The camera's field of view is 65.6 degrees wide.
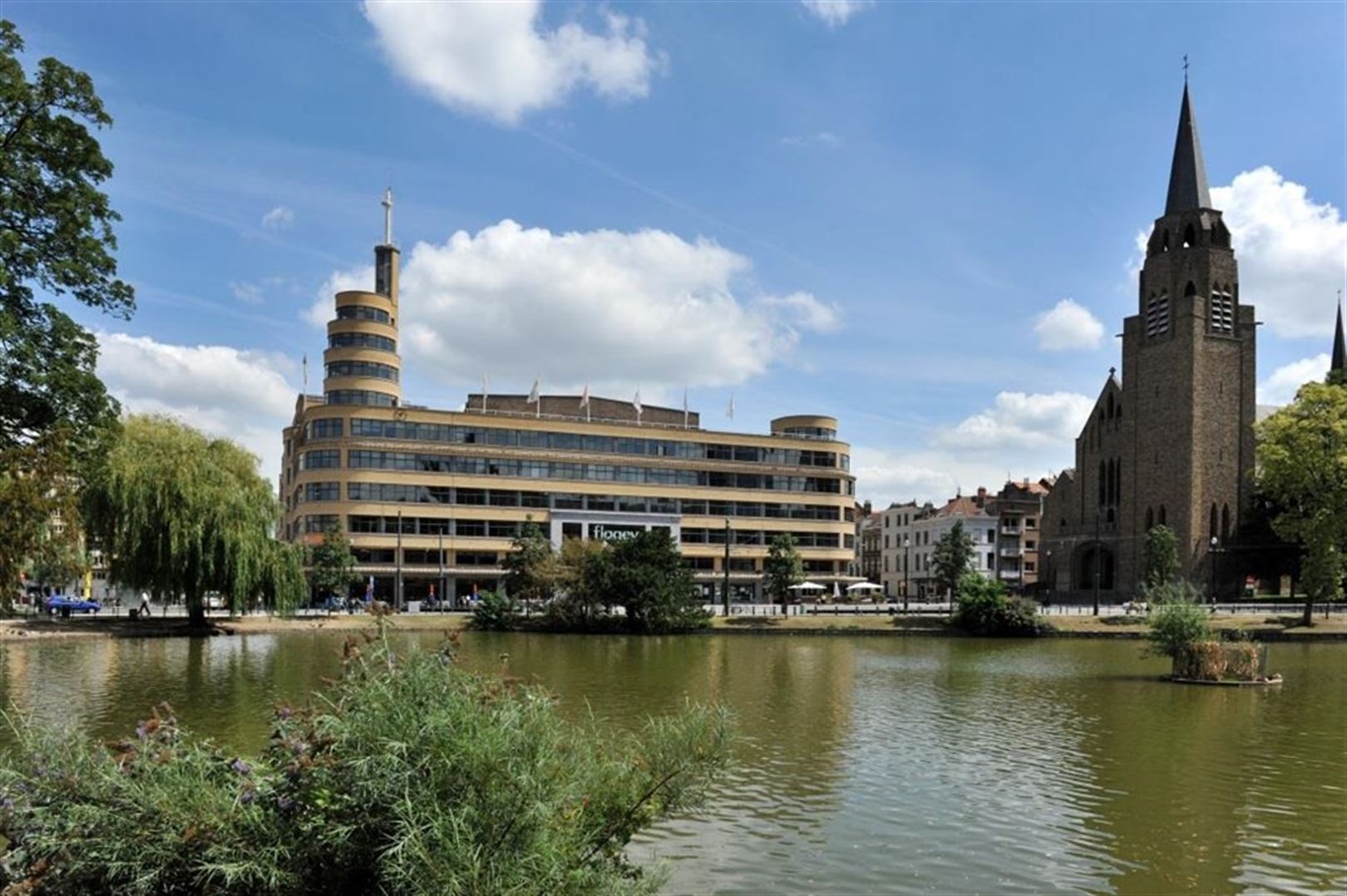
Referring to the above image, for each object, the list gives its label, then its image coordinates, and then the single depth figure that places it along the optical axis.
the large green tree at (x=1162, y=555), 80.06
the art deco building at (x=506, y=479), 87.12
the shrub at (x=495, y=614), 61.81
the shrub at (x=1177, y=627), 34.56
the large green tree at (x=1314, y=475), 64.19
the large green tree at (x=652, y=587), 59.38
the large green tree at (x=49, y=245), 22.73
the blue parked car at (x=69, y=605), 64.38
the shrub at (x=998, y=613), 59.50
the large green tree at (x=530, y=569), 62.75
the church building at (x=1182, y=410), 86.81
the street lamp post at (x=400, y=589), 78.75
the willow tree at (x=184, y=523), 47.97
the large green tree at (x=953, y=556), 88.12
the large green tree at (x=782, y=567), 77.75
